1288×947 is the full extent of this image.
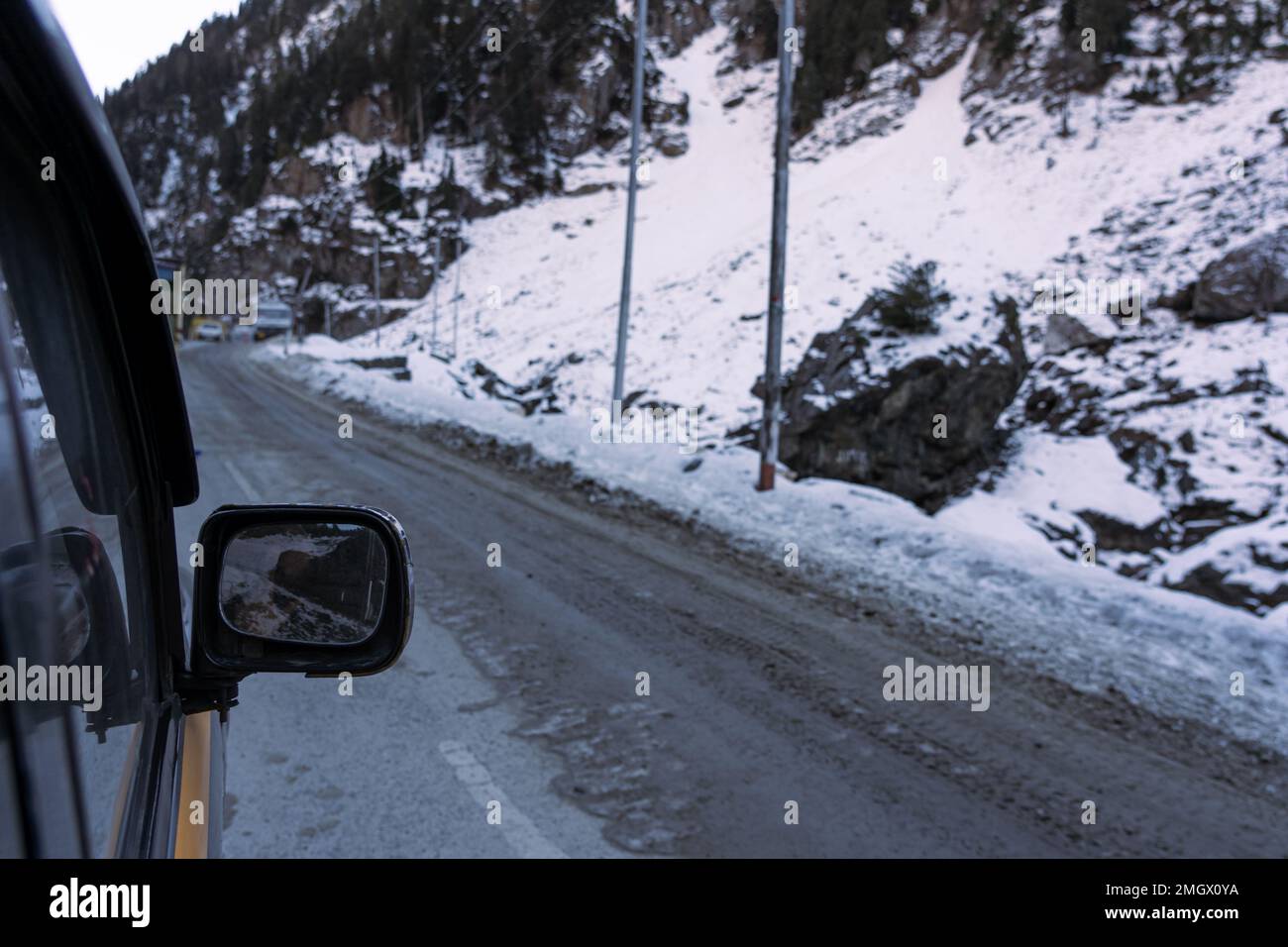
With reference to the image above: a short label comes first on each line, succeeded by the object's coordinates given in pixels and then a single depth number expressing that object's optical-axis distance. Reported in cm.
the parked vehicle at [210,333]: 4781
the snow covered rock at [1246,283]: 1817
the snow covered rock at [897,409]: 1485
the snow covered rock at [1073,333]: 2031
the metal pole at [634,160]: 1491
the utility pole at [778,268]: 1012
